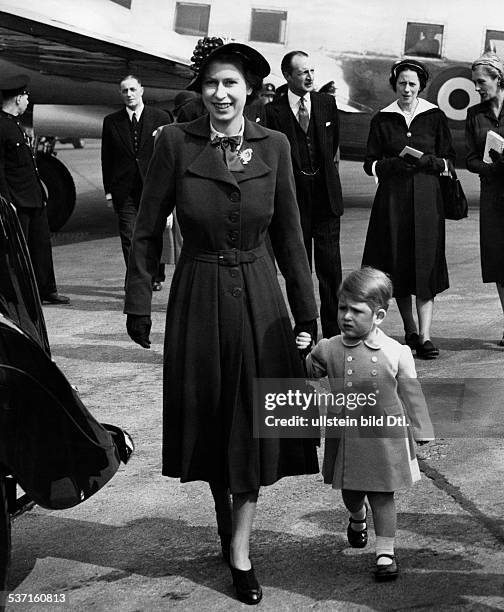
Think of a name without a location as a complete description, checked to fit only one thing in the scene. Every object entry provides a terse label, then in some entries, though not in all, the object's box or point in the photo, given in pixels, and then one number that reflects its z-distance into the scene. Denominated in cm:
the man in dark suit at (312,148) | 836
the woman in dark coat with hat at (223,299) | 448
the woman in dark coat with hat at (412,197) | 823
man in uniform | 1020
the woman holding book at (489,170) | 832
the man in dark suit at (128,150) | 1073
